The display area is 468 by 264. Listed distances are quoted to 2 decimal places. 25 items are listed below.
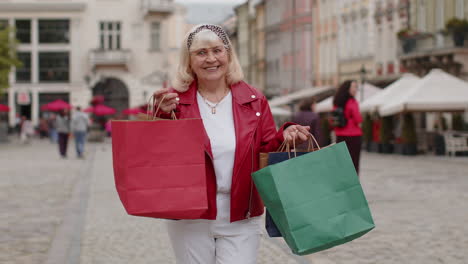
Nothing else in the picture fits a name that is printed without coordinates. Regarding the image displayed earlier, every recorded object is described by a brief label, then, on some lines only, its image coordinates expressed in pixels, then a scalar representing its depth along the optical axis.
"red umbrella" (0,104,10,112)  53.94
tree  46.60
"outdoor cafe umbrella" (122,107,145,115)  51.19
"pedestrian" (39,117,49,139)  65.19
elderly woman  4.52
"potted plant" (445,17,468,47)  35.31
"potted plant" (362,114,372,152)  35.41
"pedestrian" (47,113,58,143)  56.35
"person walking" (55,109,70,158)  30.50
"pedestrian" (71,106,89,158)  31.14
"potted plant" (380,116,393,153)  33.31
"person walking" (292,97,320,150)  15.05
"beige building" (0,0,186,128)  72.00
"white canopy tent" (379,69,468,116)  28.48
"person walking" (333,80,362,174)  13.62
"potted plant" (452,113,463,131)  32.38
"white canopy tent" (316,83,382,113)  37.62
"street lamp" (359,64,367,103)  35.83
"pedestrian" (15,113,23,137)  65.62
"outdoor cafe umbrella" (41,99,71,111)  56.11
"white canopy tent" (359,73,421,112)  31.31
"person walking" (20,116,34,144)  52.80
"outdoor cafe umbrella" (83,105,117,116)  55.50
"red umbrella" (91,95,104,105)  56.35
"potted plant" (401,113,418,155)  31.45
